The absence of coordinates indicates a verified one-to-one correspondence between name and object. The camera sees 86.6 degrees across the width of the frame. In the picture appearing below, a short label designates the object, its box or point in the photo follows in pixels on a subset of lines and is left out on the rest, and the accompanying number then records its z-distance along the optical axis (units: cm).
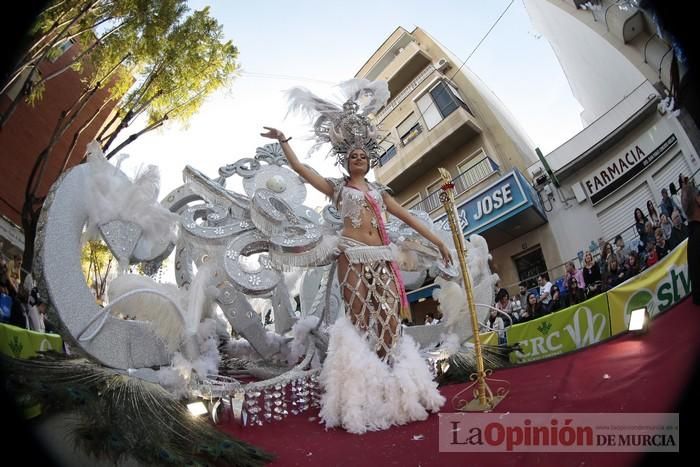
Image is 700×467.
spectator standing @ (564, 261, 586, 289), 538
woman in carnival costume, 212
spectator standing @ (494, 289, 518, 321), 622
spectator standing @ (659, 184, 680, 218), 346
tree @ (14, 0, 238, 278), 535
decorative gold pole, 198
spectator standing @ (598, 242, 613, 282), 470
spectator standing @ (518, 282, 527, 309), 716
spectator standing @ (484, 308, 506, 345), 475
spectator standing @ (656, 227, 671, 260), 349
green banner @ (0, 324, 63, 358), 257
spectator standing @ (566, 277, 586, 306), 510
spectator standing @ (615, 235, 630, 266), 452
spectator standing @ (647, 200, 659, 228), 397
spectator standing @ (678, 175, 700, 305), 194
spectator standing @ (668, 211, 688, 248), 327
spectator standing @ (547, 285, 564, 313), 545
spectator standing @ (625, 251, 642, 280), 402
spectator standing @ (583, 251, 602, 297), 481
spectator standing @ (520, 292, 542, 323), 582
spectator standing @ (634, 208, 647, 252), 410
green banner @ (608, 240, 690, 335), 305
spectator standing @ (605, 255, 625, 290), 432
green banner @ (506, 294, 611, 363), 394
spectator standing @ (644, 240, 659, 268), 368
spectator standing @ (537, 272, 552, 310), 570
